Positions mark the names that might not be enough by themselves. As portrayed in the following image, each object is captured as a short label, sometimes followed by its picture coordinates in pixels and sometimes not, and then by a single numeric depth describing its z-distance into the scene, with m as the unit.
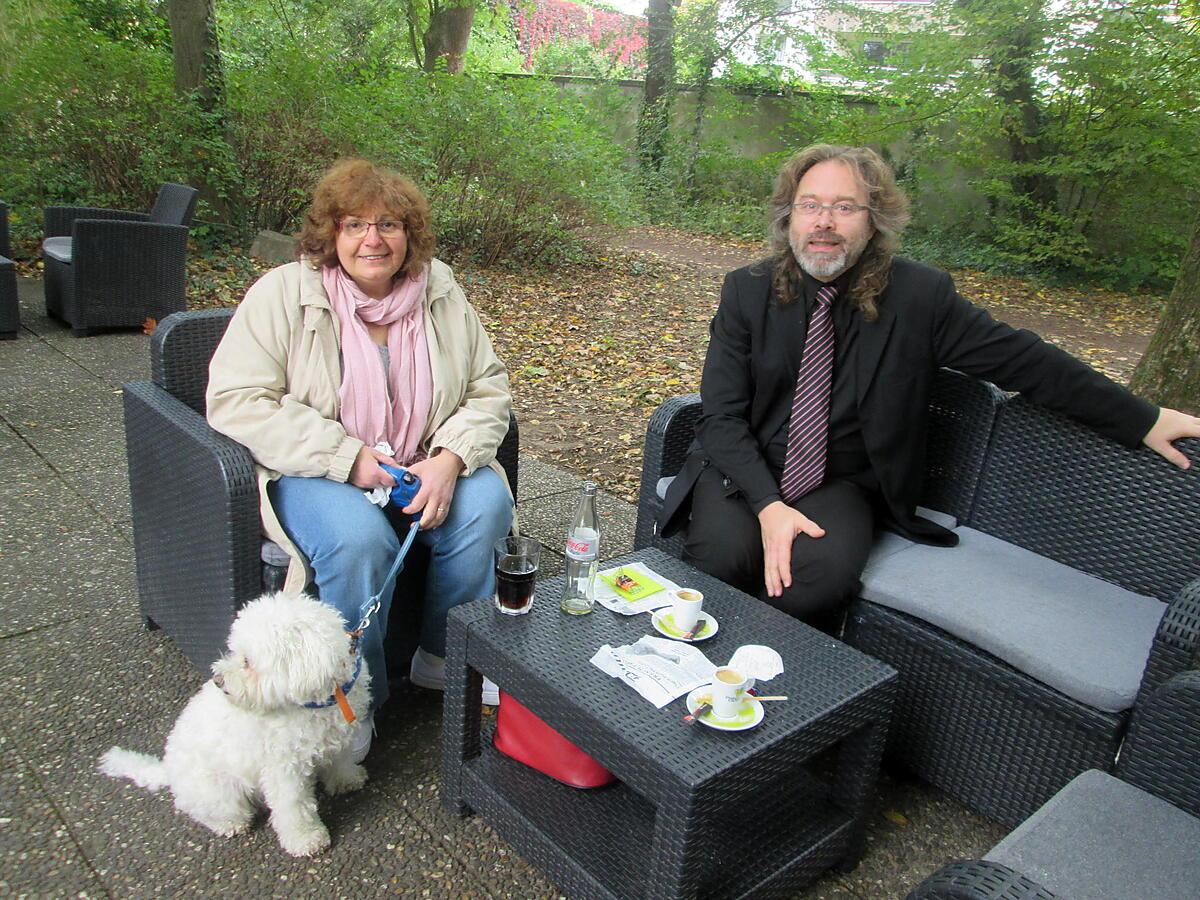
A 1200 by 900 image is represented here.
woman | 2.30
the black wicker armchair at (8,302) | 5.72
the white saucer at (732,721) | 1.74
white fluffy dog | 1.87
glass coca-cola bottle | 2.12
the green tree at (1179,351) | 3.52
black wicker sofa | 2.03
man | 2.58
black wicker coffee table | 1.66
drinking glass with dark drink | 2.03
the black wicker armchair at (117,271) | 5.90
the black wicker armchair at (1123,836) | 1.34
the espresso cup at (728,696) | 1.75
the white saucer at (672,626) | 2.04
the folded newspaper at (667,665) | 1.84
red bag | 2.16
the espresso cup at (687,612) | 2.04
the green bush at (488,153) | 8.53
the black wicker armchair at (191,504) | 2.21
